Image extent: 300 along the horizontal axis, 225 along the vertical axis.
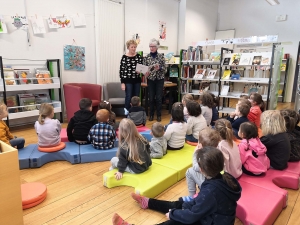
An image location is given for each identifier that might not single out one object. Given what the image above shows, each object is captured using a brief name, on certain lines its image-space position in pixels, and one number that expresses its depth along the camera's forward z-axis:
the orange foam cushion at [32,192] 2.04
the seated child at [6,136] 2.73
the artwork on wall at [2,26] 4.04
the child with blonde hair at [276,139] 2.40
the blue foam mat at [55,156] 2.83
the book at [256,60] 4.95
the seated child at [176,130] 2.94
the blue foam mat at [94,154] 2.97
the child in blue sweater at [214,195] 1.41
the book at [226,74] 5.43
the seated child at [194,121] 3.22
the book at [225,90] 5.45
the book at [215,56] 5.57
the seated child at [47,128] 2.95
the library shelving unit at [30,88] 4.08
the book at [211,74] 5.65
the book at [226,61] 5.35
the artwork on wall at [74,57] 5.11
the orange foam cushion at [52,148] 2.96
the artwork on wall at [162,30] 7.27
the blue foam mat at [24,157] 2.78
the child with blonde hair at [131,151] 2.25
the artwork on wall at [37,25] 4.48
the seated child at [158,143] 2.74
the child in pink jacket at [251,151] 2.26
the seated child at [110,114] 3.58
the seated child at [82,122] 3.15
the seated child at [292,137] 2.67
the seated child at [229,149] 2.09
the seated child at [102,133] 2.96
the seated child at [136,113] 3.97
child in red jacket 3.92
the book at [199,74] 5.78
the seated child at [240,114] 3.42
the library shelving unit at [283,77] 8.00
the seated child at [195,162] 1.97
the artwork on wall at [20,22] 4.23
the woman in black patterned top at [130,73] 4.74
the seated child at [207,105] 3.86
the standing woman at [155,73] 4.88
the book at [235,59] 5.23
